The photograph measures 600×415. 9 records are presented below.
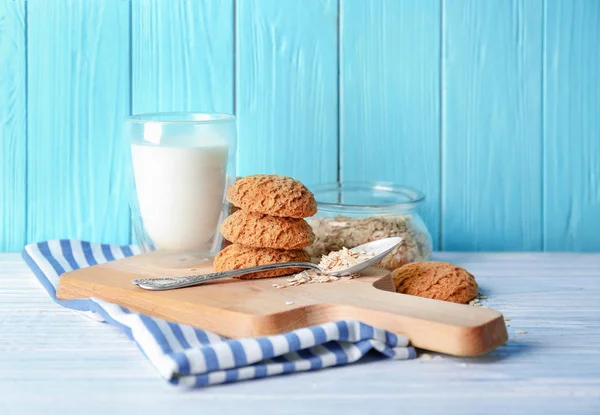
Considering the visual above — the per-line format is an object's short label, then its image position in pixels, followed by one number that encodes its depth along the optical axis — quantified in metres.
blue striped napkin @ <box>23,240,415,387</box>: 0.89
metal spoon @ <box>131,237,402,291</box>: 1.02
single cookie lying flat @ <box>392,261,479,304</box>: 1.05
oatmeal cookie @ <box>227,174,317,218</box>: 1.05
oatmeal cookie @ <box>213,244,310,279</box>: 1.05
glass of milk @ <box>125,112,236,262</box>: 1.10
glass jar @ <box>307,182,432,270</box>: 1.14
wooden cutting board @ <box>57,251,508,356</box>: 0.92
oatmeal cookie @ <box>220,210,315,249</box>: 1.05
